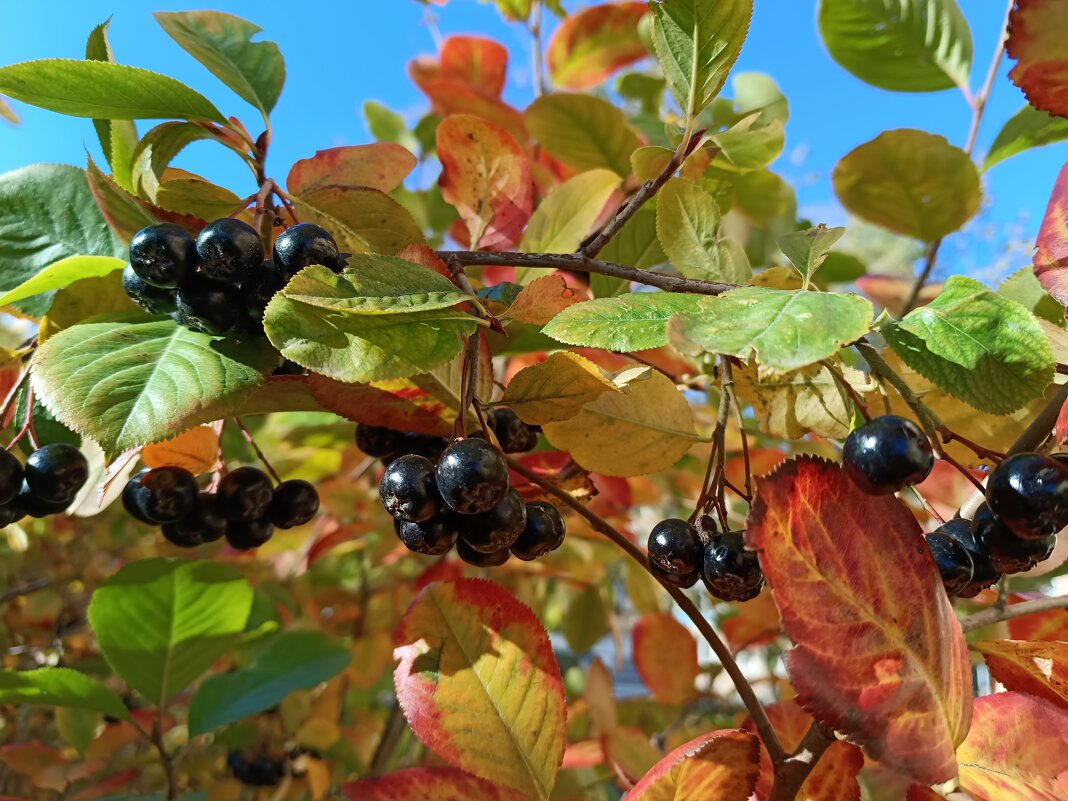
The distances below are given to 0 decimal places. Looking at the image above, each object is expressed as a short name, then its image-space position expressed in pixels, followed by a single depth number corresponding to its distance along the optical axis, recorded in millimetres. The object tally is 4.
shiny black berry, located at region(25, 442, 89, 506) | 161
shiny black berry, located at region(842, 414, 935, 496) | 103
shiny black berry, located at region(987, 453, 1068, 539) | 110
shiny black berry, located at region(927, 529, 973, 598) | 121
